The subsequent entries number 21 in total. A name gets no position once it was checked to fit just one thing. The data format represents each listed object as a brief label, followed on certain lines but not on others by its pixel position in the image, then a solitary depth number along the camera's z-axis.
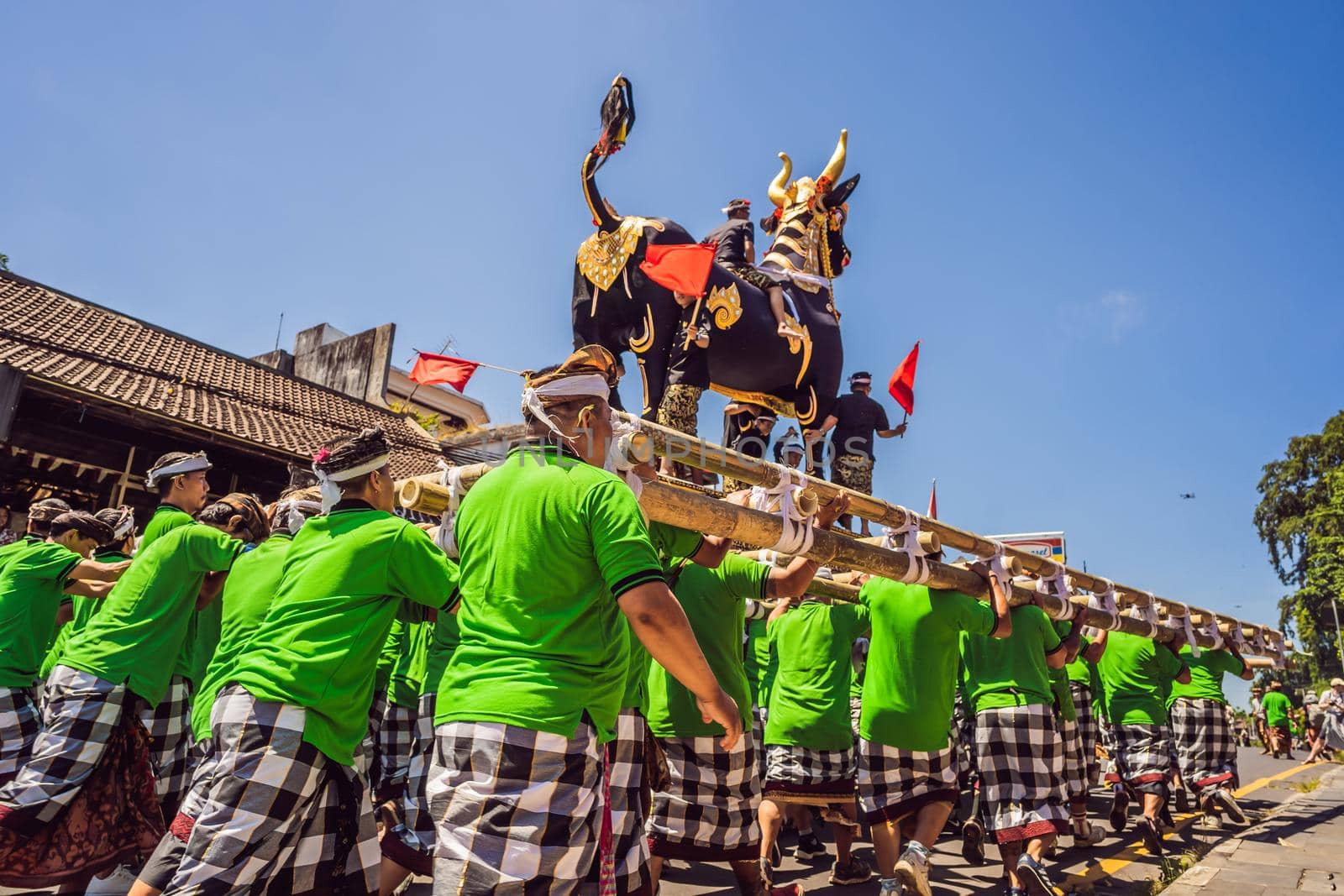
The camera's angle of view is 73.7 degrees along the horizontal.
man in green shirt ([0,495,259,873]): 3.87
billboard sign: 21.18
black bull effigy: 7.09
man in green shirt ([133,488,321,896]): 2.84
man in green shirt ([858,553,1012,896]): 4.61
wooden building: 9.62
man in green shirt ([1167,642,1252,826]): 7.79
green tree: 32.06
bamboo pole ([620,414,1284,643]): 3.83
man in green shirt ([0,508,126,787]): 4.51
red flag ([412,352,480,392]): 9.77
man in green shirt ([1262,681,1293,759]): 16.41
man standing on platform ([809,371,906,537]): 8.48
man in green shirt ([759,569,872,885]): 5.35
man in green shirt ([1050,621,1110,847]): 6.29
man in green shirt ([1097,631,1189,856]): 7.13
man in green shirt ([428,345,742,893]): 2.15
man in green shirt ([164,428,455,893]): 2.55
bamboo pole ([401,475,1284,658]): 3.50
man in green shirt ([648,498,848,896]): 3.97
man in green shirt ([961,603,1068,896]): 4.70
